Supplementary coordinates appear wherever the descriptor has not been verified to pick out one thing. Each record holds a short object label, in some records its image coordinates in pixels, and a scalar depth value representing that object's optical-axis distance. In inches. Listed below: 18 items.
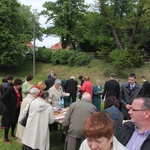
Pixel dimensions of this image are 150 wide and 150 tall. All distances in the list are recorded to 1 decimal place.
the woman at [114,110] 127.6
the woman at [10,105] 184.8
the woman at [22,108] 174.0
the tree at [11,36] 893.8
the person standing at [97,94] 319.1
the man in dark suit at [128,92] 199.3
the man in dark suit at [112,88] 265.9
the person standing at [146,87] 251.5
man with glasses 79.1
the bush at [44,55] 972.5
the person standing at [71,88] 327.9
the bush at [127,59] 786.8
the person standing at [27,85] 223.8
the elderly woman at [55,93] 220.3
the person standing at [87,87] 301.1
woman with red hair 63.8
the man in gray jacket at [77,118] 140.9
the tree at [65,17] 1032.7
